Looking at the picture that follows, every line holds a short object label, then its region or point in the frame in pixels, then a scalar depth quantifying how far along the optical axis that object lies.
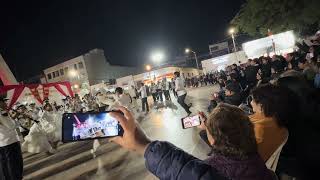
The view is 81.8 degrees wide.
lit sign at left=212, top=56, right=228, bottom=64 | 25.70
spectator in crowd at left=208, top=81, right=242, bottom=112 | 4.38
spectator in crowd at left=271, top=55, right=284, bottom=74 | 6.85
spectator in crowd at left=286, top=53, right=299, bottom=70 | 6.35
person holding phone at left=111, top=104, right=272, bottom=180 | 0.89
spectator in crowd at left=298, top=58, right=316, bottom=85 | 4.00
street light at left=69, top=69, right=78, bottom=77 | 37.30
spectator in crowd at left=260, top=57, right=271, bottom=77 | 6.51
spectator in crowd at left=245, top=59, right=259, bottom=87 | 6.08
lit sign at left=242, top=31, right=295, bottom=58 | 14.04
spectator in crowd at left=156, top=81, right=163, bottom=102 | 13.97
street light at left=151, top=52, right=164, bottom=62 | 26.97
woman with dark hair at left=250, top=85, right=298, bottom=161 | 1.86
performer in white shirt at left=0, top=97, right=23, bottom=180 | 3.91
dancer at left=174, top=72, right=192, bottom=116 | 7.55
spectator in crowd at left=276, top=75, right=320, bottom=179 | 1.89
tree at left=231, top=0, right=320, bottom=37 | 14.57
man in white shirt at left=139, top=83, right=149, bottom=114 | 11.36
